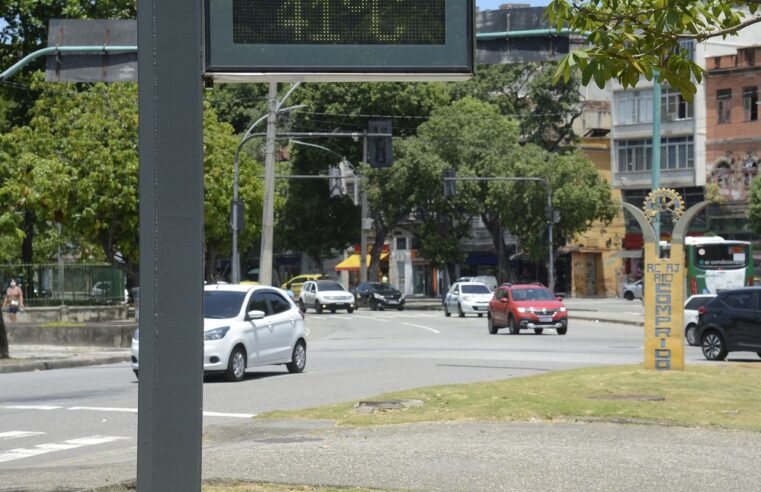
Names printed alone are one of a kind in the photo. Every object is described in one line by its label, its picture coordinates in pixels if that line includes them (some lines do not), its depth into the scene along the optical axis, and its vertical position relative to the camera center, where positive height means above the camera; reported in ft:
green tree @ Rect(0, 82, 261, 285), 143.84 +9.09
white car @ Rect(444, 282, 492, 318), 193.16 -7.80
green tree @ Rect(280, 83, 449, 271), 245.86 +18.64
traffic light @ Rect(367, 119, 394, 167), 135.03 +10.49
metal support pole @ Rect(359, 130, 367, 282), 236.43 +1.22
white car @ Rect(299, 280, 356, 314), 220.43 -8.54
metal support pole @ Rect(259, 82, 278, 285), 131.75 +5.95
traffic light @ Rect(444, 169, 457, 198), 199.00 +9.26
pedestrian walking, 138.10 -5.49
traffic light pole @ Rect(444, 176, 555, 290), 208.74 +3.52
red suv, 133.59 -6.65
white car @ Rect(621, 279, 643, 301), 262.88 -9.39
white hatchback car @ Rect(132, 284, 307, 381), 72.54 -4.83
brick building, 240.32 +20.79
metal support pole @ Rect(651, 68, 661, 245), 130.72 +10.49
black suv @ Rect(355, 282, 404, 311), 236.84 -9.10
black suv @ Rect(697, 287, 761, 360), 90.02 -5.58
